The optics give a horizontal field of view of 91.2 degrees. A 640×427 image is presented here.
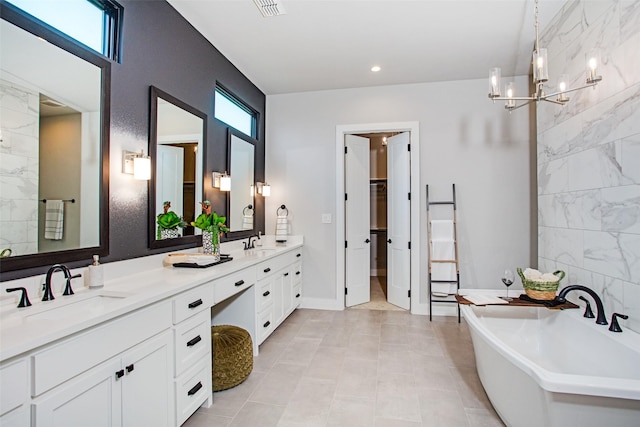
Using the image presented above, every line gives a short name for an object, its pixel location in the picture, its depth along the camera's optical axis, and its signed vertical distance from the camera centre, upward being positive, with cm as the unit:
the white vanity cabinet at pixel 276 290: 290 -79
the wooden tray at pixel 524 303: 240 -69
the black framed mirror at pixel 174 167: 231 +40
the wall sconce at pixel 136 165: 207 +34
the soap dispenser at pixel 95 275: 175 -34
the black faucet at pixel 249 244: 350 -33
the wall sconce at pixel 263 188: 416 +37
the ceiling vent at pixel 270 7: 241 +165
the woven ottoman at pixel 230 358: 226 -105
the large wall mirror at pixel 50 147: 144 +35
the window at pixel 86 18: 164 +114
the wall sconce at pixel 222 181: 312 +35
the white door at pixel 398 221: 414 -6
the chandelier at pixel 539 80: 193 +91
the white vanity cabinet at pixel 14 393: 96 -57
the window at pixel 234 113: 333 +122
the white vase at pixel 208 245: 265 -25
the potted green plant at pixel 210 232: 262 -14
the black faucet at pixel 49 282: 150 -33
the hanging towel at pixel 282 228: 419 -16
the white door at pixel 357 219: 433 -4
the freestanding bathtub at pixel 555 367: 140 -86
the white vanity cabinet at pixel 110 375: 110 -66
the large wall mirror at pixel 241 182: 345 +40
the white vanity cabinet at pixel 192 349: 176 -81
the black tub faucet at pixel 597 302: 207 -56
